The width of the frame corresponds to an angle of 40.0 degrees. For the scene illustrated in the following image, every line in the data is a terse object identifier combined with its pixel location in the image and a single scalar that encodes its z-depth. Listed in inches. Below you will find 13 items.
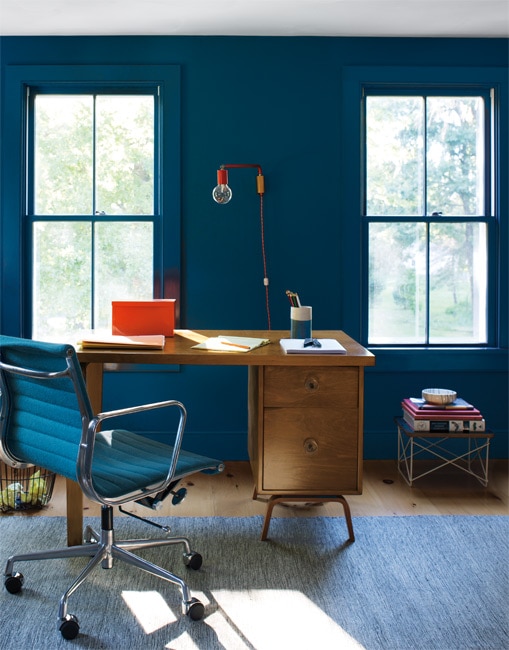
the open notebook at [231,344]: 106.4
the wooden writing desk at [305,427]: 104.7
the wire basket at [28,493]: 123.3
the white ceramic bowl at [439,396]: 139.1
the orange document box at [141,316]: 118.3
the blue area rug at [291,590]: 83.6
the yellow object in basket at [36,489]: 124.6
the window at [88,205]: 153.0
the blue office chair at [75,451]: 81.7
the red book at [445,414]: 137.5
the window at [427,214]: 155.3
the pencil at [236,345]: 107.2
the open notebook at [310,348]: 104.3
